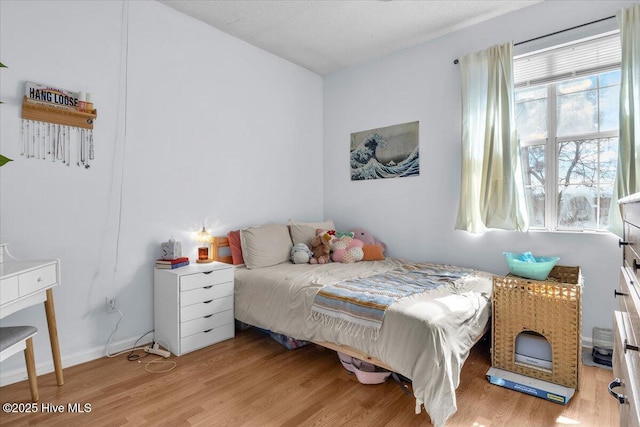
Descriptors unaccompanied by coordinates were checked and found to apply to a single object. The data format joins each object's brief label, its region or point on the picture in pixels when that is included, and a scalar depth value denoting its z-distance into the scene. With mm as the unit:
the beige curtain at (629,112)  2332
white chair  1666
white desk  1670
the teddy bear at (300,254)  3242
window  2602
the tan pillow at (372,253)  3430
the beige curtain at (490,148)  2816
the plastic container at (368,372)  2125
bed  1729
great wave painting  3557
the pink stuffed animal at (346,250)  3305
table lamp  3006
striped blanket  2020
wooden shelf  2203
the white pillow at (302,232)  3516
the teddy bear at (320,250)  3240
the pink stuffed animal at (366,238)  3644
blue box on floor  1929
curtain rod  2504
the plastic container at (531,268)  2434
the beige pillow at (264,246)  3113
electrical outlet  2574
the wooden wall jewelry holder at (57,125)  2211
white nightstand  2557
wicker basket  2035
